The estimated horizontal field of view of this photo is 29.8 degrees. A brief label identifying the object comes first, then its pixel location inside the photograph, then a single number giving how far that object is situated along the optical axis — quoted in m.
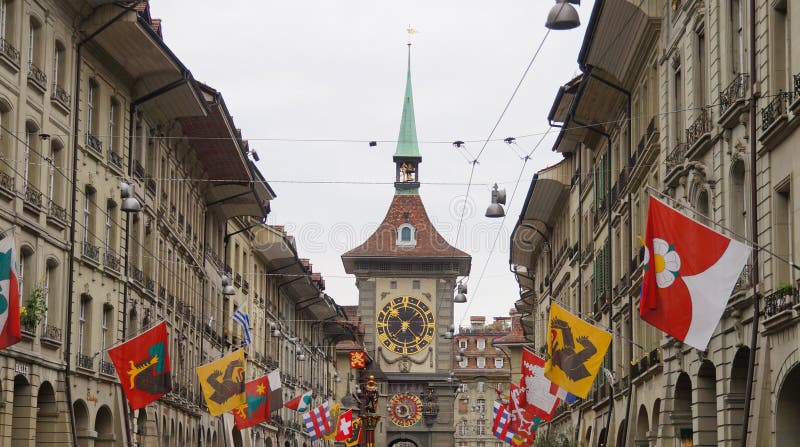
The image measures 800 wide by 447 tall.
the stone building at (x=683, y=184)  24.97
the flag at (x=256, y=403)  49.08
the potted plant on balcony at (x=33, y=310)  31.18
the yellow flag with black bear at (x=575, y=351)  33.78
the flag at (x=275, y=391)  51.44
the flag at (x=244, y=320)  55.03
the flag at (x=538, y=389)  42.62
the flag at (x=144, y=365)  33.41
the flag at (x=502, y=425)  58.01
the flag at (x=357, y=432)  110.65
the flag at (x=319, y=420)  66.81
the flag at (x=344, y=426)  75.25
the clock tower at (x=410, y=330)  126.19
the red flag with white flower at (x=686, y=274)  22.14
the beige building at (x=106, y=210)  32.34
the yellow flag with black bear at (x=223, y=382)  43.00
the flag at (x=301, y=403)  64.19
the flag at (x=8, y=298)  22.56
